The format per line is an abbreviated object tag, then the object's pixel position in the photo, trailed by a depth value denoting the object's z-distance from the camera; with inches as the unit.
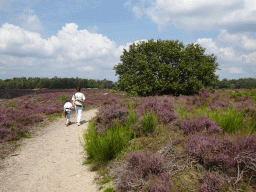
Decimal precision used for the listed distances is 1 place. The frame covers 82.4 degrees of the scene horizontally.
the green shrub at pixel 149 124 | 223.1
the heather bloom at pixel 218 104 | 353.1
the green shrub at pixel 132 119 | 236.1
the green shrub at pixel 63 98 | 831.2
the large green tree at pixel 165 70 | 650.8
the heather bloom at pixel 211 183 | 105.5
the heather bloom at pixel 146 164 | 130.2
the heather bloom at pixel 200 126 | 181.8
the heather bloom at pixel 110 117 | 242.4
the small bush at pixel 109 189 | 137.4
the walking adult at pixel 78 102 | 378.0
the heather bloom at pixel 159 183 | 108.3
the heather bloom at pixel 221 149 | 123.3
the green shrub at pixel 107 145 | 185.0
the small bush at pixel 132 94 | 652.9
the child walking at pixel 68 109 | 403.9
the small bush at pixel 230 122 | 190.2
